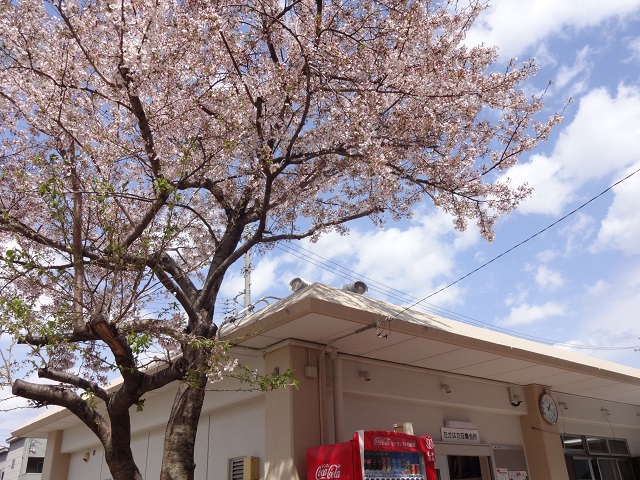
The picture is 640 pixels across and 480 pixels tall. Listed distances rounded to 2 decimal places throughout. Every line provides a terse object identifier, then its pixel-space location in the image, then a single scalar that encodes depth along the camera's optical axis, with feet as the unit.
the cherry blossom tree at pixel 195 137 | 17.76
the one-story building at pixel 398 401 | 21.24
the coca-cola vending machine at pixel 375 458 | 18.25
